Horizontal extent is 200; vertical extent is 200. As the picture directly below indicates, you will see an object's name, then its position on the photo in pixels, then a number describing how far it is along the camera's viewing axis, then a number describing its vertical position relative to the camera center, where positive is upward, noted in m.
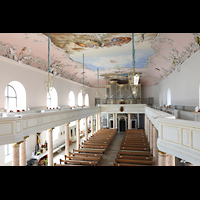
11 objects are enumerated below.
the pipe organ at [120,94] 24.92 +1.07
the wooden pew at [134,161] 10.30 -4.20
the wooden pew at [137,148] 13.65 -4.35
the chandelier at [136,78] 6.35 +0.93
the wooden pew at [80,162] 10.67 -4.37
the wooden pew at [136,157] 11.14 -4.22
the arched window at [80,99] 23.50 +0.30
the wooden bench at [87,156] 11.52 -4.40
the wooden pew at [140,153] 11.95 -4.19
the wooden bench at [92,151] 13.28 -4.39
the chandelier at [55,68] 14.44 +3.23
